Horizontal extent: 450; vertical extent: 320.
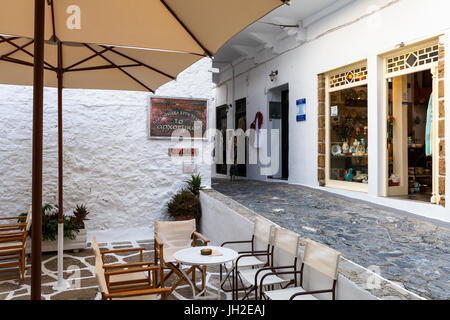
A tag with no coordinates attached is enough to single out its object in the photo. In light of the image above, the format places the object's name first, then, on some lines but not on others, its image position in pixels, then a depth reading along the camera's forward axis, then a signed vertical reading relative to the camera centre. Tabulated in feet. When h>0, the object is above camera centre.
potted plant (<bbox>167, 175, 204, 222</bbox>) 24.70 -2.79
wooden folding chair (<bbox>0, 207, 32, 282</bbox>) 16.05 -3.74
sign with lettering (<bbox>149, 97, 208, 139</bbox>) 25.36 +3.64
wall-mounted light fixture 31.35 +8.04
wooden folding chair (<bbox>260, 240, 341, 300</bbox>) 9.47 -2.87
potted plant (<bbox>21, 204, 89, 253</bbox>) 20.56 -3.80
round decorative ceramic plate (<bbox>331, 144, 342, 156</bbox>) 24.72 +1.08
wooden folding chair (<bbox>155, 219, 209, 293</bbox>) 15.81 -3.14
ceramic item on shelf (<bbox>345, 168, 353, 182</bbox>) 23.48 -0.72
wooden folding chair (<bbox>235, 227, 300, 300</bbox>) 11.62 -3.25
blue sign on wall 27.30 +4.34
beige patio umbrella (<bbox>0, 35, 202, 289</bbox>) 12.57 +3.93
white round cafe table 11.91 -3.21
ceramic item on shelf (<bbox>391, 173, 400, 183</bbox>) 20.93 -0.77
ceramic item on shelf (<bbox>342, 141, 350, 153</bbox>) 24.09 +1.24
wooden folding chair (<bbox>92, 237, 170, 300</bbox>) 9.00 -3.82
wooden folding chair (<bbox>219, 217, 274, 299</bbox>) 13.55 -3.30
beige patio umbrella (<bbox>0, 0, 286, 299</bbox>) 5.67 +3.84
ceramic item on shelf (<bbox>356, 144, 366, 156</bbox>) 22.47 +0.98
